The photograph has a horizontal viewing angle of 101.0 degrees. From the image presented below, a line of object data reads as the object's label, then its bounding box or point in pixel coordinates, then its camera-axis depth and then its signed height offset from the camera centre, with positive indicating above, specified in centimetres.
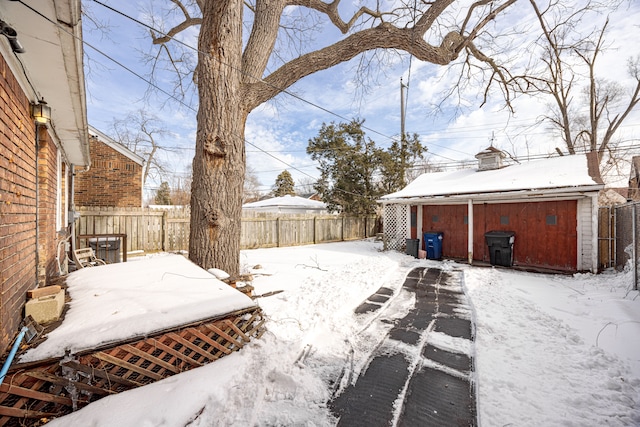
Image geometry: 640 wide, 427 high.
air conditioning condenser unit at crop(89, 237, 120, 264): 689 -92
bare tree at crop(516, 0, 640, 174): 1445 +577
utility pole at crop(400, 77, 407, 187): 1449 +359
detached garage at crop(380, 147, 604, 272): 680 +22
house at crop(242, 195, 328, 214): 1943 +81
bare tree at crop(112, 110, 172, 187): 2080 +641
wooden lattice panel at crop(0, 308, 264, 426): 173 -122
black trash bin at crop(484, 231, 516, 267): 751 -84
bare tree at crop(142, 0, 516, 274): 418 +236
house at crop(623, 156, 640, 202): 969 +157
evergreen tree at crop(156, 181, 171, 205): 3087 +256
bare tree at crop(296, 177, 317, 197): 3834 +443
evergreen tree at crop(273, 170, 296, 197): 3622 +444
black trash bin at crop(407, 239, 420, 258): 948 -109
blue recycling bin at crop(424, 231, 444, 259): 911 -95
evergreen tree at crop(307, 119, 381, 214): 1448 +285
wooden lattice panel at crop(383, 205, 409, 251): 1045 -39
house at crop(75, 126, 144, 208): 966 +145
